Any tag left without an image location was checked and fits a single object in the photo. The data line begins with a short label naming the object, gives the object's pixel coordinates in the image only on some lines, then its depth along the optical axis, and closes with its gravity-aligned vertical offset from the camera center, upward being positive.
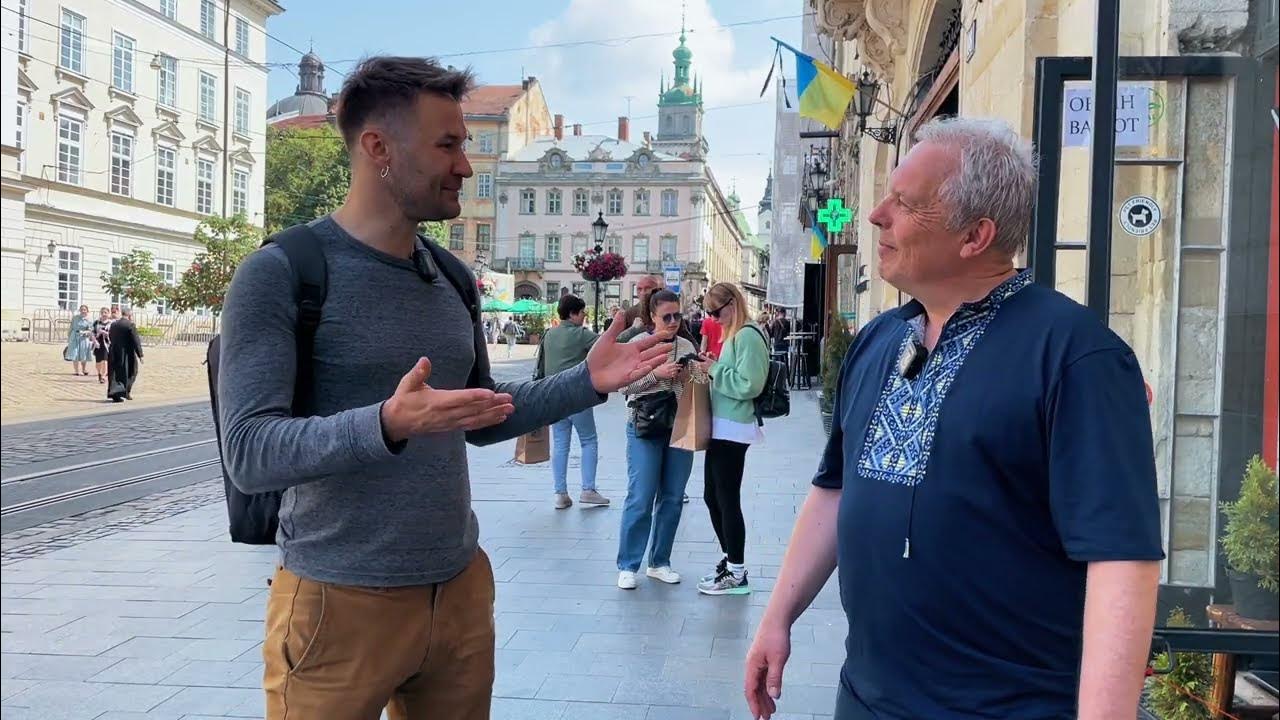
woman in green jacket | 6.02 -0.57
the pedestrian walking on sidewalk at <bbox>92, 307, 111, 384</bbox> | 19.47 -0.26
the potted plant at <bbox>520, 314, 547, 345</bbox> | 47.91 +0.54
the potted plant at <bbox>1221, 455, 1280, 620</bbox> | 2.65 -0.52
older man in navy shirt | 1.53 -0.22
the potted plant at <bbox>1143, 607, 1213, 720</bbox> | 3.30 -1.10
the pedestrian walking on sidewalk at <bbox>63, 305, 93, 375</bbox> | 20.97 -0.31
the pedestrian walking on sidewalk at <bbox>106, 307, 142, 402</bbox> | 17.94 -0.52
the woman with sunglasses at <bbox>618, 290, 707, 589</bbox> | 6.05 -0.90
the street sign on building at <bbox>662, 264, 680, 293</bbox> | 40.97 +2.85
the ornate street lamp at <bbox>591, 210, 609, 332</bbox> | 26.12 +2.79
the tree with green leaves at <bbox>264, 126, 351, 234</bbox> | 66.25 +10.50
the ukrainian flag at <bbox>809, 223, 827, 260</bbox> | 23.44 +2.56
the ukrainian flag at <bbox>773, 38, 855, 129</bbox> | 11.72 +2.96
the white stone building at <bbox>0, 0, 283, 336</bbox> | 32.75 +7.60
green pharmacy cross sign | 19.53 +2.55
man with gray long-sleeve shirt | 1.89 -0.22
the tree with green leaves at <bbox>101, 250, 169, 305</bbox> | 32.53 +1.44
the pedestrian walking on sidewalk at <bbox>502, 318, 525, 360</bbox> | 41.06 +0.23
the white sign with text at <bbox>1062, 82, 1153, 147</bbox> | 3.46 +0.83
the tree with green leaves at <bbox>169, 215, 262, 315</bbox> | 33.25 +2.14
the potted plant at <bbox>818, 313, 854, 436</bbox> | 12.86 -0.17
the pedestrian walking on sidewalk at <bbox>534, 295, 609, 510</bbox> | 8.75 -0.27
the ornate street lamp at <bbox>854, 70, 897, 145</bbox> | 12.66 +3.34
